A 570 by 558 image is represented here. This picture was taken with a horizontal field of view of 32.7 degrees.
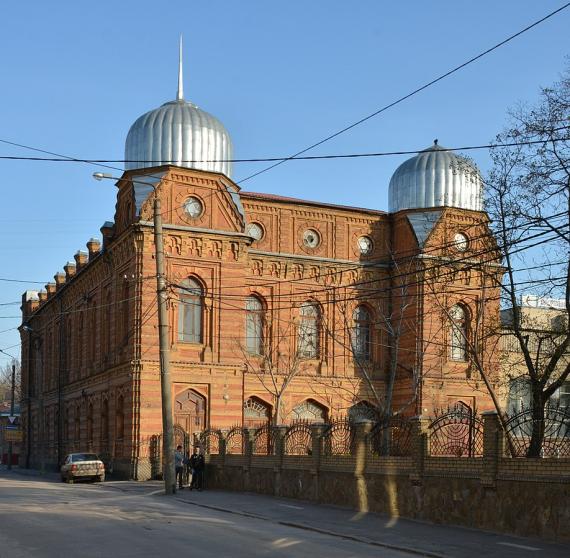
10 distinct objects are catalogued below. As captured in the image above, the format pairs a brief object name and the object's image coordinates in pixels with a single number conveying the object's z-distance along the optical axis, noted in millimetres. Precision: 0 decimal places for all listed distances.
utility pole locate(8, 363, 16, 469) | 64688
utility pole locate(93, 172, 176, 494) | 28484
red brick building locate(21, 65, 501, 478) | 40375
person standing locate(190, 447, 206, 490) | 32312
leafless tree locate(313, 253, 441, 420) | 44344
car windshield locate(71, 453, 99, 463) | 39469
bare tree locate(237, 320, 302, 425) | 43059
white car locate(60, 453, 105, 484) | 39031
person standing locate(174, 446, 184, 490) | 33438
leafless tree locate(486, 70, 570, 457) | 21381
